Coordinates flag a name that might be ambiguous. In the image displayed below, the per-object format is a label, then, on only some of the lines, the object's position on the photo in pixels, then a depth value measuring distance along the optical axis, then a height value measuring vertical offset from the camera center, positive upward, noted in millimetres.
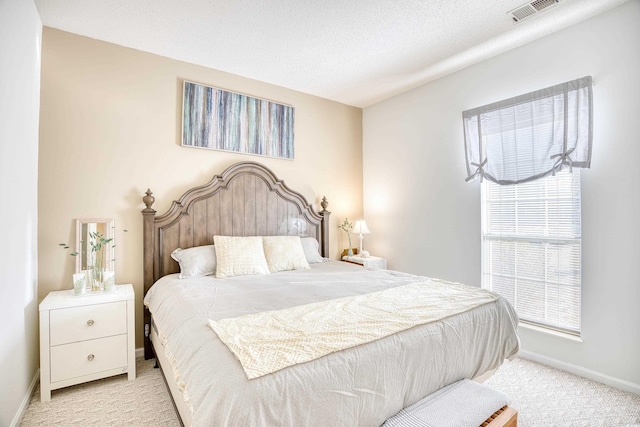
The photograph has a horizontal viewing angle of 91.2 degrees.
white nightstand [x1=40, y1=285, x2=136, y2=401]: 2121 -859
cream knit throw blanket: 1224 -529
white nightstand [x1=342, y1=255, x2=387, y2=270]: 3872 -569
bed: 1091 -568
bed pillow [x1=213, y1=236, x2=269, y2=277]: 2750 -363
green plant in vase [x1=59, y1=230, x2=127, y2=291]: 2475 -336
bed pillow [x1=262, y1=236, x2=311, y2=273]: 3035 -371
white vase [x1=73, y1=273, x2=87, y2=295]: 2309 -494
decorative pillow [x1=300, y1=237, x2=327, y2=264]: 3459 -378
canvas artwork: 3145 +1024
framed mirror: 2604 -222
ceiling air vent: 2232 +1515
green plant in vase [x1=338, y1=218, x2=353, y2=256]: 4266 -151
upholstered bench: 1286 -844
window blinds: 2600 -290
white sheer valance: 2477 +717
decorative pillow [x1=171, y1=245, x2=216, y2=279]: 2725 -392
